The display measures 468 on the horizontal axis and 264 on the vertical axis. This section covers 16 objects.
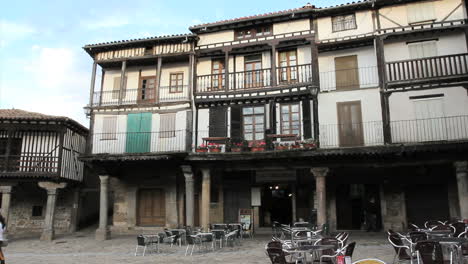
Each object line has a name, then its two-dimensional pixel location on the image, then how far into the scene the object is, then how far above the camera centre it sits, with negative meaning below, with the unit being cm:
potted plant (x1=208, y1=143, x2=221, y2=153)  1591 +223
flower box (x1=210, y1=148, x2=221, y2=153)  1591 +215
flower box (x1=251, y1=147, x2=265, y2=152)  1542 +213
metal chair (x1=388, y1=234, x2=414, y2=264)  782 -92
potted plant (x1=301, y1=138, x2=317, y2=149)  1463 +222
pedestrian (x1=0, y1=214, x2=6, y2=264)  854 -80
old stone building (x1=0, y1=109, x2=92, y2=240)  1764 +153
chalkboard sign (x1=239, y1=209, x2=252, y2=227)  1755 -63
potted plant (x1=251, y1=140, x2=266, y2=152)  1544 +221
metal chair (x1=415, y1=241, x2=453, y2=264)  652 -82
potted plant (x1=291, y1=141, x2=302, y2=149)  1487 +221
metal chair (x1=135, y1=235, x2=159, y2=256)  1163 -118
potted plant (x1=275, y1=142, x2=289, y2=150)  1520 +223
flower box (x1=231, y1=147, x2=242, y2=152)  1558 +215
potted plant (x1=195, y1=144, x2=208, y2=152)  1597 +224
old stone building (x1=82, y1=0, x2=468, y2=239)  1512 +364
